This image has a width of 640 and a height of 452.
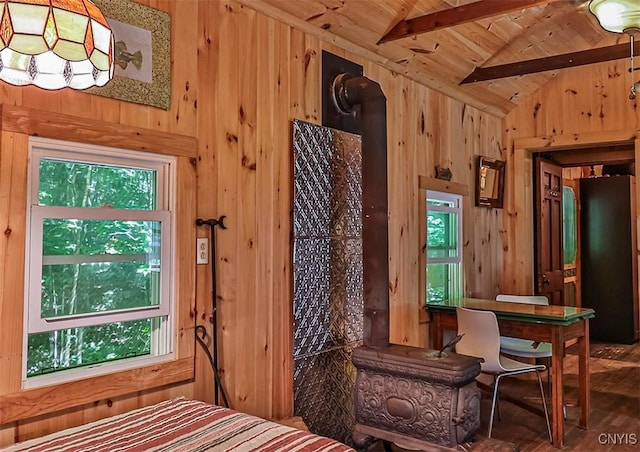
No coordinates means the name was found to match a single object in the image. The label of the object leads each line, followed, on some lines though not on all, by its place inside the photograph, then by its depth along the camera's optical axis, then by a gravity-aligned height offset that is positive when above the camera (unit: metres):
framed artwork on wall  2.12 +0.83
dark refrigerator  6.69 -0.11
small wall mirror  4.80 +0.63
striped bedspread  1.64 -0.62
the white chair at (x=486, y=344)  3.30 -0.62
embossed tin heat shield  2.51 -0.40
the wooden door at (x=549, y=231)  5.34 +0.18
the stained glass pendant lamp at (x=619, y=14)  2.57 +1.19
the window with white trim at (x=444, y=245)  4.29 +0.02
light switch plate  2.42 -0.01
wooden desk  3.33 -0.55
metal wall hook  2.41 +0.12
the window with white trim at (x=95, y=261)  1.94 -0.05
